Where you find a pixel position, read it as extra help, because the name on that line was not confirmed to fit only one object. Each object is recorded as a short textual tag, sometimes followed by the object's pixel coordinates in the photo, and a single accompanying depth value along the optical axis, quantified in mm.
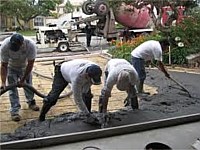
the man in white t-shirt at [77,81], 1904
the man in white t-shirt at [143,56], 2881
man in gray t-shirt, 2314
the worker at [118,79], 2139
